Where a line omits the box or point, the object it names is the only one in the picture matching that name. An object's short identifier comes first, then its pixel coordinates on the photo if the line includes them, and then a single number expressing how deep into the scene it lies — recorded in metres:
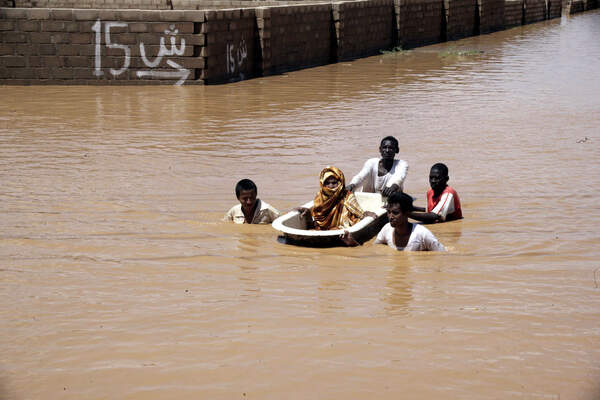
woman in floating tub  16.23
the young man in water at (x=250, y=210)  16.42
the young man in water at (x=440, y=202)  17.00
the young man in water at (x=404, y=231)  14.66
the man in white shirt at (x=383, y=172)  18.14
